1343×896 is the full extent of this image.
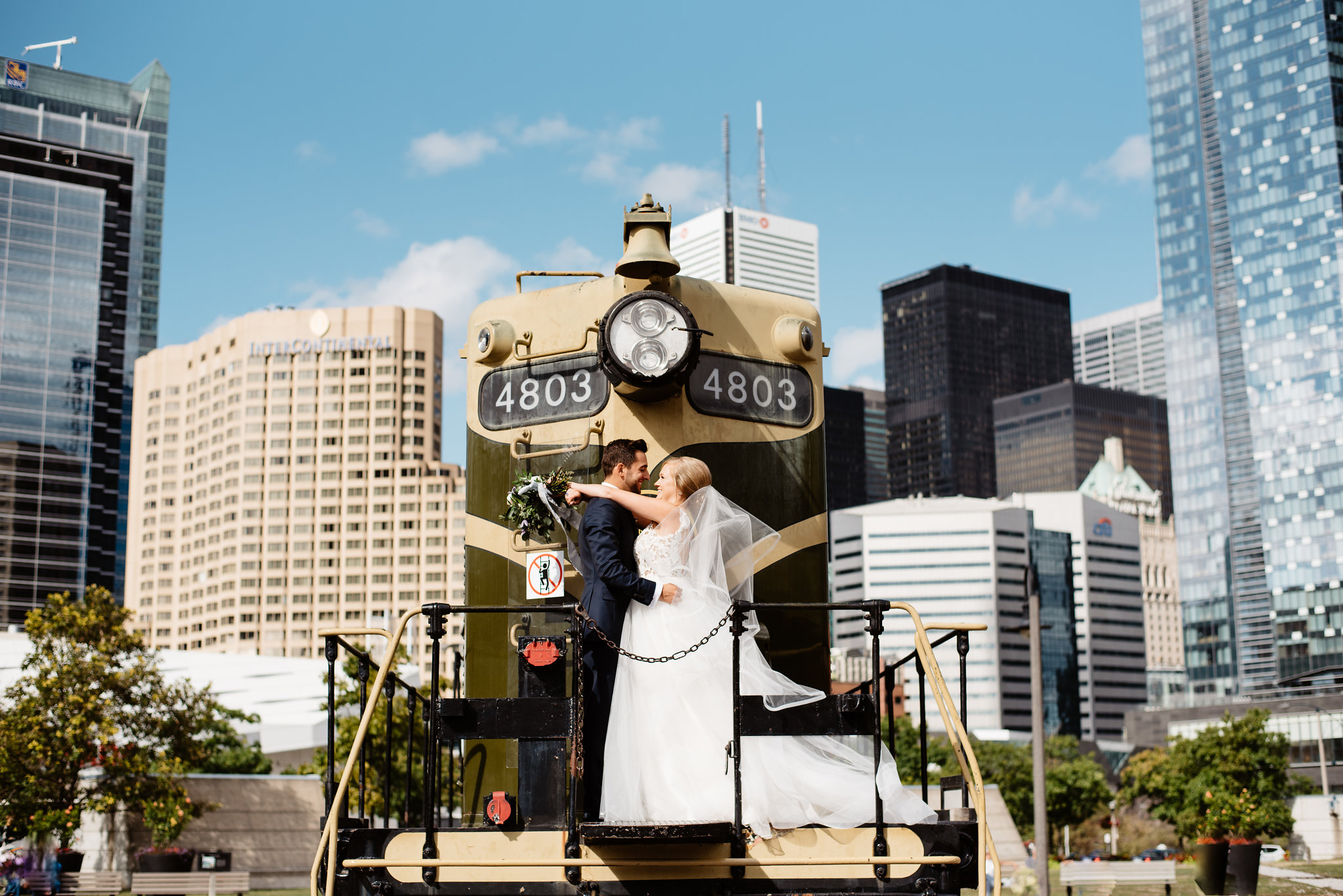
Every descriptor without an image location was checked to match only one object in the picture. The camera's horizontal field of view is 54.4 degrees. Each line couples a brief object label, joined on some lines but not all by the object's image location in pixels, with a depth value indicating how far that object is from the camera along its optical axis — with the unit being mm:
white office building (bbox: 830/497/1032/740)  169375
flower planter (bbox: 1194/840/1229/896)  18891
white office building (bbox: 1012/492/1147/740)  181000
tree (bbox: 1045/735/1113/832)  77188
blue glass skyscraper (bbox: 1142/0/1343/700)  140625
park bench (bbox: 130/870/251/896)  24094
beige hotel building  156750
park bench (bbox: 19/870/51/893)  24812
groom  6312
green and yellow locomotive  5898
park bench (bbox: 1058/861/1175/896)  23156
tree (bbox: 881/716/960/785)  83450
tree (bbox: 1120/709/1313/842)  53156
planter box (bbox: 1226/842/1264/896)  19500
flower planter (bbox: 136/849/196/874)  31703
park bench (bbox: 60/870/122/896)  25656
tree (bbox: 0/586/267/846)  29828
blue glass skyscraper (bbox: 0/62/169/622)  146750
